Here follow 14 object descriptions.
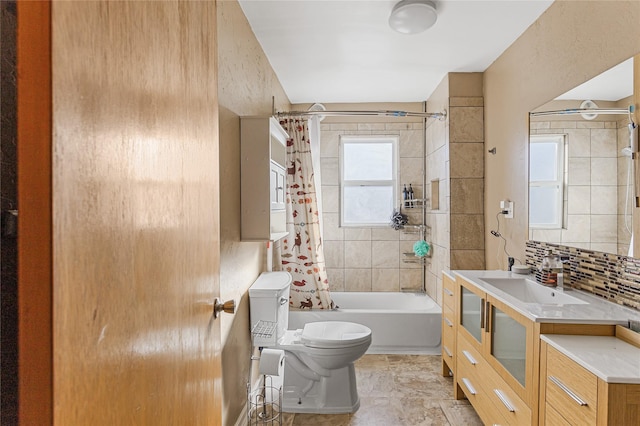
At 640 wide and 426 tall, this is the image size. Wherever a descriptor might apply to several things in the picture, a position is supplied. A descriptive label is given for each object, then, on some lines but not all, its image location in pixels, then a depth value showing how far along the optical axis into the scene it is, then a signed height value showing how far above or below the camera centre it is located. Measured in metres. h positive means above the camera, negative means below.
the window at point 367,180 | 4.49 +0.30
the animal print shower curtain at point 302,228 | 3.54 -0.19
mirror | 1.76 +0.20
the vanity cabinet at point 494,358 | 1.65 -0.73
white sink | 2.08 -0.46
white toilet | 2.46 -0.93
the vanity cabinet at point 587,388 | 1.12 -0.55
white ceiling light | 2.22 +1.08
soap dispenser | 2.17 -0.34
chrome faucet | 2.12 -0.33
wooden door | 0.48 -0.01
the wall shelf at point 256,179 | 2.34 +0.16
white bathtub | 3.56 -1.05
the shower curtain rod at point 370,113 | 3.38 +0.81
